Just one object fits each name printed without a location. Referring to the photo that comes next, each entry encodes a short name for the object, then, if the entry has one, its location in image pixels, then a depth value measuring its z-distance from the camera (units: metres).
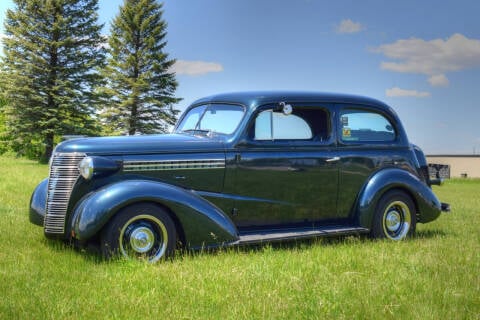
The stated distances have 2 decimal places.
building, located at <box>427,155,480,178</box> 59.69
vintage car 5.53
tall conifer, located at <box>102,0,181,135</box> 39.53
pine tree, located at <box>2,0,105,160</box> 34.50
